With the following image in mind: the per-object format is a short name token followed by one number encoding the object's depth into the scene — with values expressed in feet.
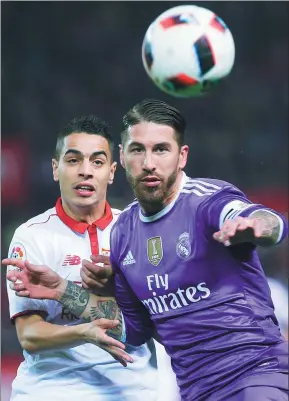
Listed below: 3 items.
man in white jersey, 29.43
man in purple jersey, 23.65
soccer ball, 29.43
